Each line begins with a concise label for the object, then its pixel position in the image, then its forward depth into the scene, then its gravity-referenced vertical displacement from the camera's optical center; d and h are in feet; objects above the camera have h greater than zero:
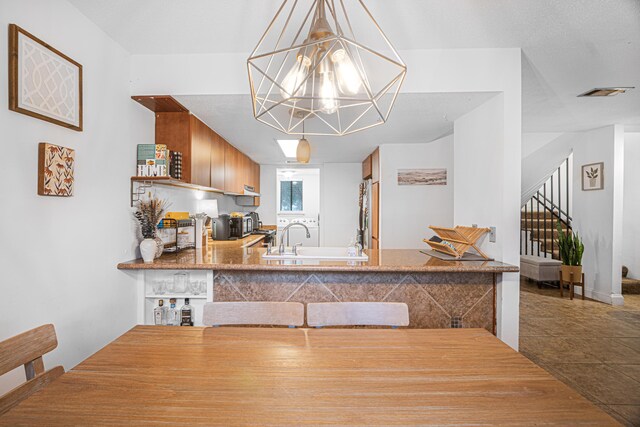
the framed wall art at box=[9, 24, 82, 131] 4.71 +2.06
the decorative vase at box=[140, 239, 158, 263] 7.41 -0.86
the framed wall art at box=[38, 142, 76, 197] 5.15 +0.67
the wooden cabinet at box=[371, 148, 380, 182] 14.88 +2.25
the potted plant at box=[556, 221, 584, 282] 14.83 -1.88
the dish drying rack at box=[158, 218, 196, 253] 8.91 -0.58
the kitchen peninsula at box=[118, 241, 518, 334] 7.41 -1.68
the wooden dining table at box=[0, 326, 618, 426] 2.71 -1.66
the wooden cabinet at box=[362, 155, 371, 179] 17.01 +2.48
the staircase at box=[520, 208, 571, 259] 18.85 -1.04
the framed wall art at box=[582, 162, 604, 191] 14.65 +1.80
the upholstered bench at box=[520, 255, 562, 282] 16.69 -2.78
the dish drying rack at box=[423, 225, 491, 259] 7.88 -0.64
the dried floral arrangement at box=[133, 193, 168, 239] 7.77 -0.11
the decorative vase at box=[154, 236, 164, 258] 7.89 -0.83
